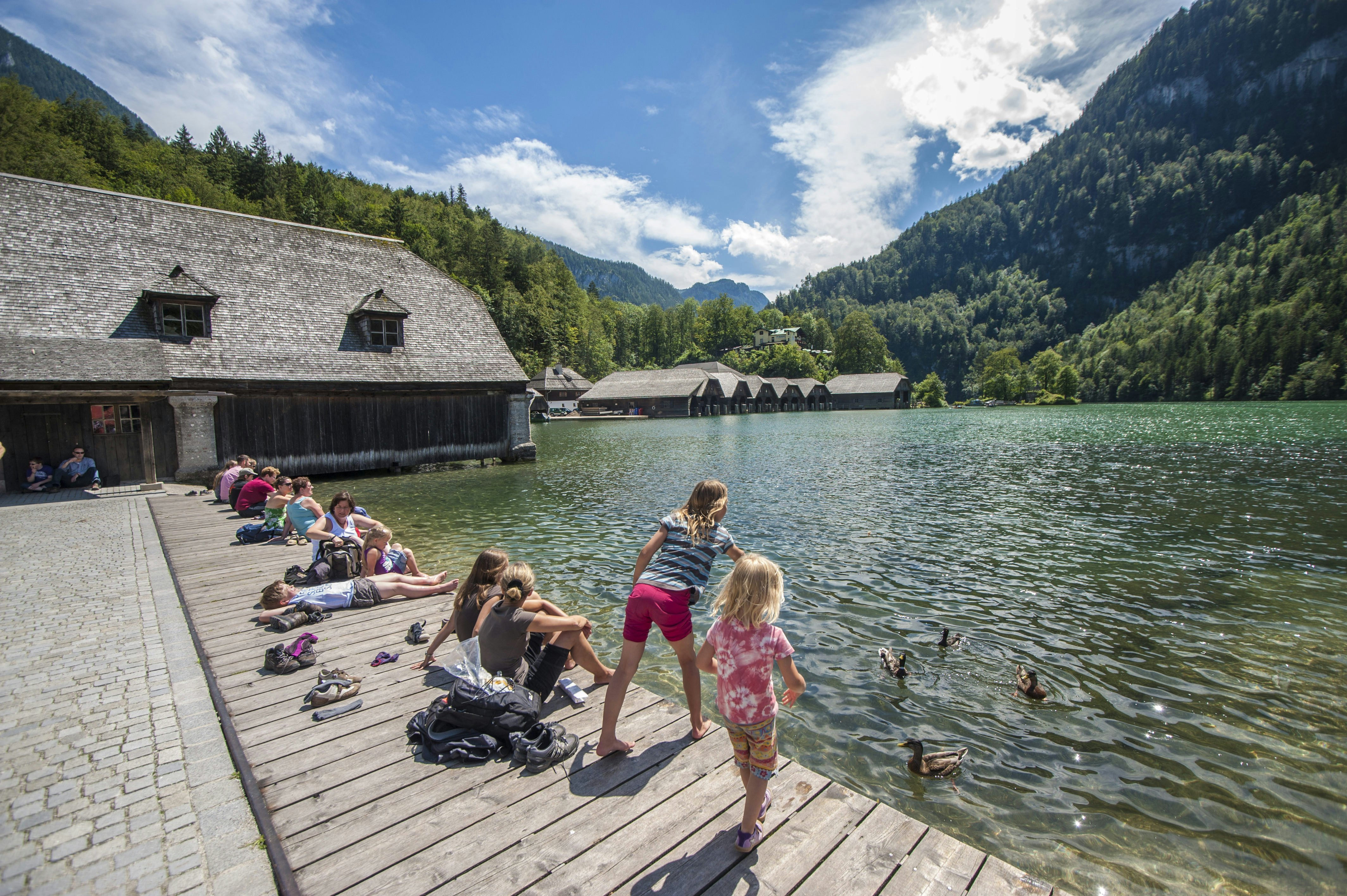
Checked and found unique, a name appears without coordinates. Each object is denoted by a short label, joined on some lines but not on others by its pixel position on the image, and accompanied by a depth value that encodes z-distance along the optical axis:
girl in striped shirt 4.67
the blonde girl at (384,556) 9.48
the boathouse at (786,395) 114.25
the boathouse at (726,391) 98.50
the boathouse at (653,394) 91.31
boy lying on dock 8.18
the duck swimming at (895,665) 7.48
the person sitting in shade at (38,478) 19.36
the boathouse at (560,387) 96.06
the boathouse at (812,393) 118.62
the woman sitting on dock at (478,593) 6.03
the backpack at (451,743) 4.68
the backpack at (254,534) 12.37
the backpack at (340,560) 9.37
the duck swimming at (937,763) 5.56
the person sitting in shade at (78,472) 19.81
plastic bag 4.95
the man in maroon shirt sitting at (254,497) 15.19
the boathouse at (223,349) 19.89
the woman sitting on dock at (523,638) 5.32
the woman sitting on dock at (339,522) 10.17
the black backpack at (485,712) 4.84
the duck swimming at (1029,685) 6.96
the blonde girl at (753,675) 3.75
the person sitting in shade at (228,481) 16.94
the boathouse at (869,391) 120.06
